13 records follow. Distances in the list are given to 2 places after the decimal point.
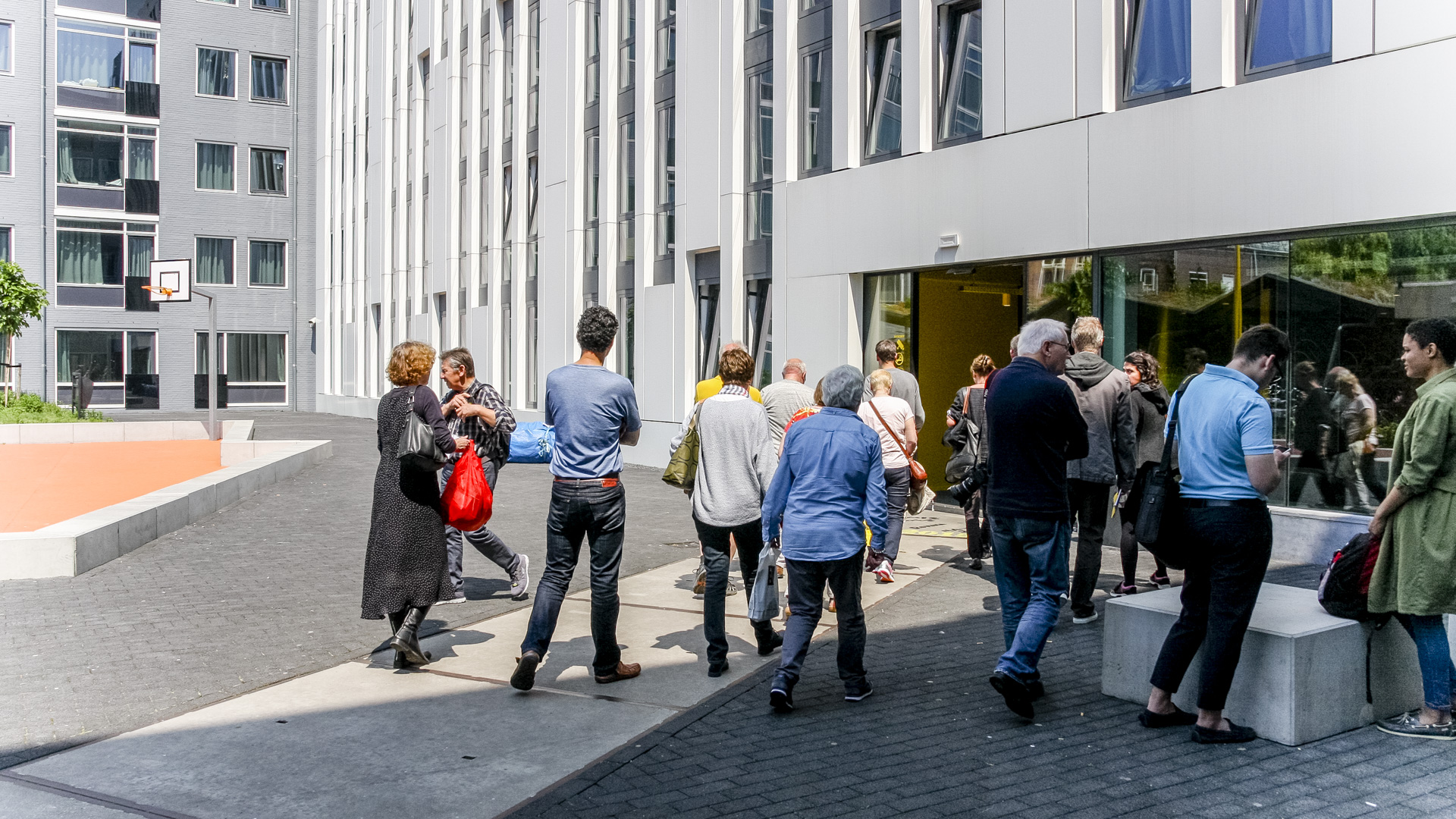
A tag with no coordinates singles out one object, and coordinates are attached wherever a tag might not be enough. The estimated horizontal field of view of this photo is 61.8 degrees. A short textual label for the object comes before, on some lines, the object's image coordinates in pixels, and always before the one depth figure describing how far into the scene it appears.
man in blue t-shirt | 6.20
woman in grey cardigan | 6.55
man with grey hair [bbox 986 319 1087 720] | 5.66
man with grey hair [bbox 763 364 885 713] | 5.90
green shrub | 24.50
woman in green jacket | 5.14
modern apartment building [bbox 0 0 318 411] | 41.88
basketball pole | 21.94
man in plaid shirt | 7.83
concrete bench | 5.30
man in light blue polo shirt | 5.13
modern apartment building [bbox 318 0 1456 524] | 9.67
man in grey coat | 7.64
